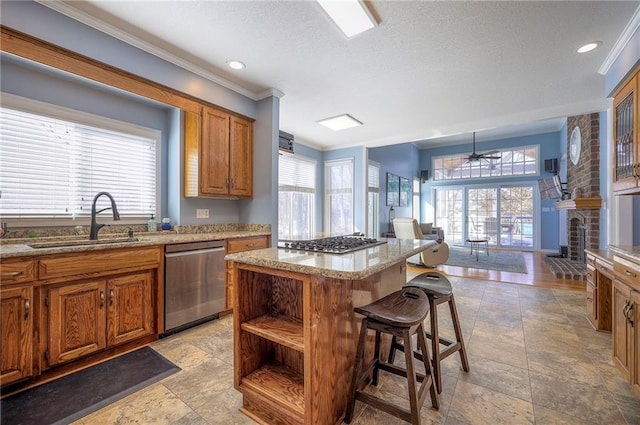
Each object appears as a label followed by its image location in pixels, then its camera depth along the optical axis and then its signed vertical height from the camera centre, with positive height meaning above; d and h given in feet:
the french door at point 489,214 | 25.30 -0.12
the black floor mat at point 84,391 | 5.03 -3.80
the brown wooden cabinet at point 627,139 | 6.59 +1.95
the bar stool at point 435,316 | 5.61 -2.25
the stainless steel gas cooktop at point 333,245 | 5.52 -0.74
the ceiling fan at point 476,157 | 22.19 +4.65
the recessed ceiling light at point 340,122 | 13.79 +4.82
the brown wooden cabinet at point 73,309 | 5.52 -2.33
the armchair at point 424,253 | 16.35 -2.10
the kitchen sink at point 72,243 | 6.73 -0.81
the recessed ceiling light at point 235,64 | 8.84 +4.93
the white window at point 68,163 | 7.23 +1.52
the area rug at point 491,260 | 17.60 -3.51
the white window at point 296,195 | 16.81 +1.16
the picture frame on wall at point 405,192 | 25.82 +2.08
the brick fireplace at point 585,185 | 14.25 +1.66
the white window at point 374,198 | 21.23 +1.18
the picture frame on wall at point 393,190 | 23.88 +2.04
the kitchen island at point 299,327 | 4.30 -2.13
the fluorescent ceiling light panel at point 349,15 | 6.21 +4.83
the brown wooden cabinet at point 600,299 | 8.32 -2.69
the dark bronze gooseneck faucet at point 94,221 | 7.50 -0.26
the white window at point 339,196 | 19.25 +1.20
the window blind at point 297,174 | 16.81 +2.55
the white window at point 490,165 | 25.17 +4.77
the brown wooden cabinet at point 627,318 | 5.24 -2.21
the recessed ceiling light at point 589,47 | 7.75 +4.90
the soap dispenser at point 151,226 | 9.84 -0.52
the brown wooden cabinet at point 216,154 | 9.77 +2.22
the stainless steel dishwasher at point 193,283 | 8.04 -2.27
